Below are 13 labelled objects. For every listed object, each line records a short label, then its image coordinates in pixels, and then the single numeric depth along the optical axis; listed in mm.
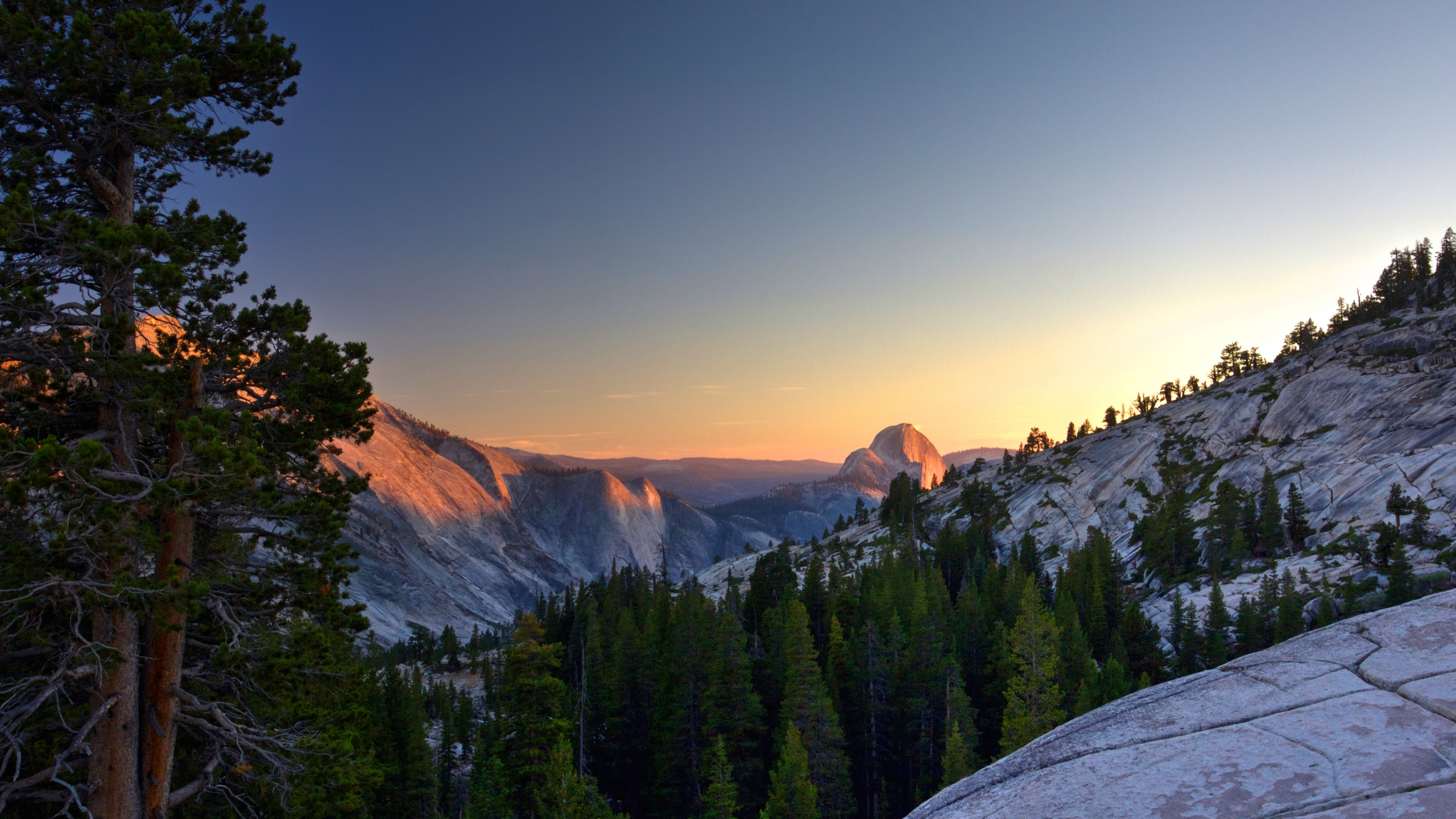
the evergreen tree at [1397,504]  68312
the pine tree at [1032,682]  30875
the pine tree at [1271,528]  75438
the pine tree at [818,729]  35000
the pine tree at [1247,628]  49719
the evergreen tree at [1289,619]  47469
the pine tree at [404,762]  37156
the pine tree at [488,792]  28530
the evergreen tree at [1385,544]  61594
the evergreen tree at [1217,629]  48156
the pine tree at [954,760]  31125
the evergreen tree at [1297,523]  75625
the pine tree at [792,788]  27875
